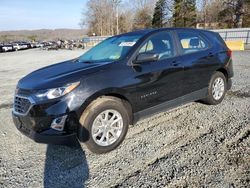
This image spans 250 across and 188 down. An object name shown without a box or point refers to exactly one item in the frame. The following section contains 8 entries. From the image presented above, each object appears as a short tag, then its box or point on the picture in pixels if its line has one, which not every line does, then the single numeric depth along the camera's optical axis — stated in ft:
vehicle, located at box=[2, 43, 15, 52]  103.08
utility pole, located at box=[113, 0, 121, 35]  147.67
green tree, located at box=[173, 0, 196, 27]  127.94
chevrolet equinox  8.22
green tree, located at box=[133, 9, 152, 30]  166.68
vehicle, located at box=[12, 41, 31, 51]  111.47
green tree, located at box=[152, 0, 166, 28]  143.51
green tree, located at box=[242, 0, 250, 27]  100.02
